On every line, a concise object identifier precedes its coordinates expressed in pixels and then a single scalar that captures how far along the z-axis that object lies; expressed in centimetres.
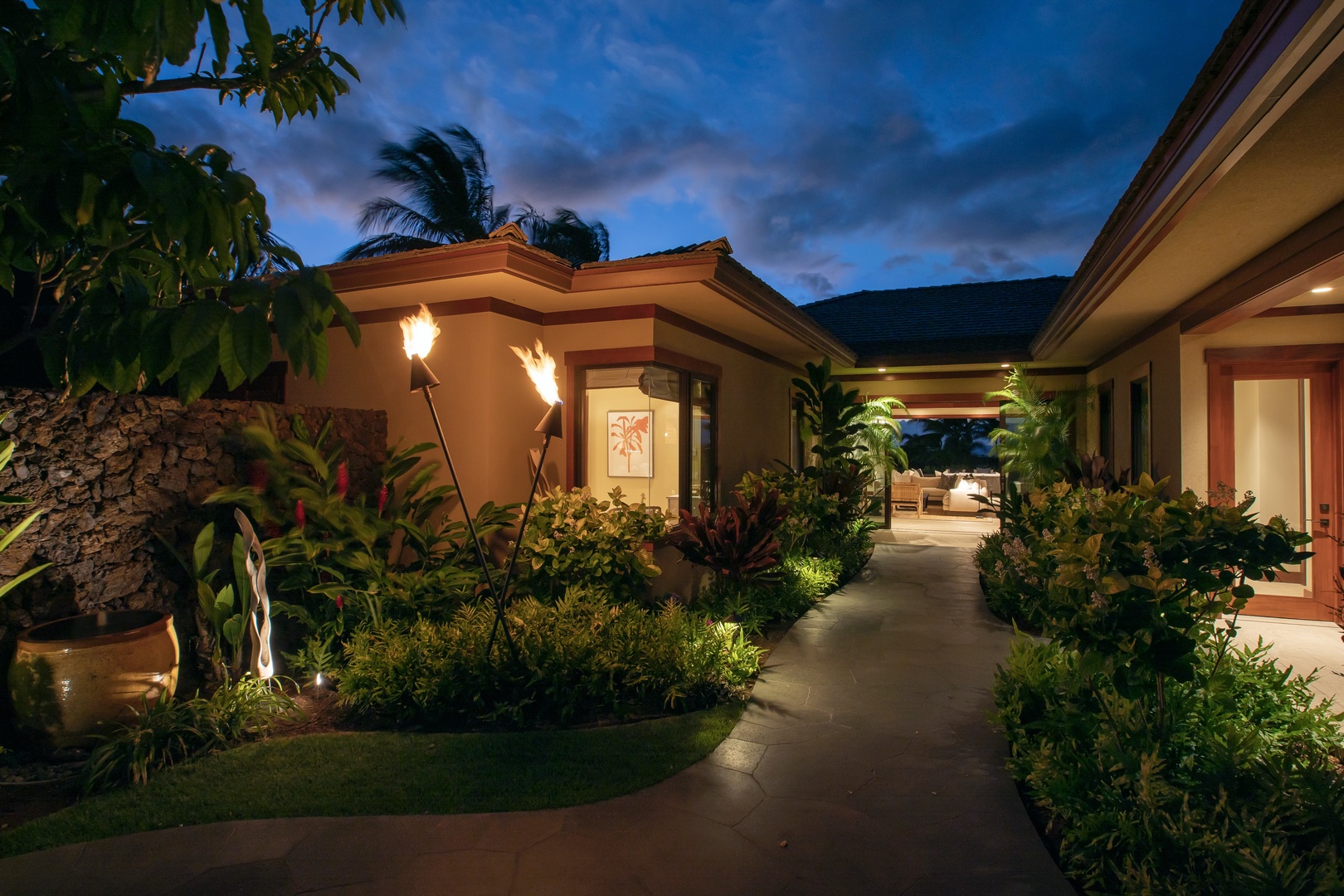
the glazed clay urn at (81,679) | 359
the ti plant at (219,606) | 436
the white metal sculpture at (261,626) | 439
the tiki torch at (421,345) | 419
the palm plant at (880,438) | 1265
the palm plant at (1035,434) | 1091
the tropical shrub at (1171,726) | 238
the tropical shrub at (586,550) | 568
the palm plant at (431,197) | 1766
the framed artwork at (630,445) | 795
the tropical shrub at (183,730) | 348
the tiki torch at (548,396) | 445
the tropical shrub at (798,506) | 834
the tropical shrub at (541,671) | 426
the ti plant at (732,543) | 641
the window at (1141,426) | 835
